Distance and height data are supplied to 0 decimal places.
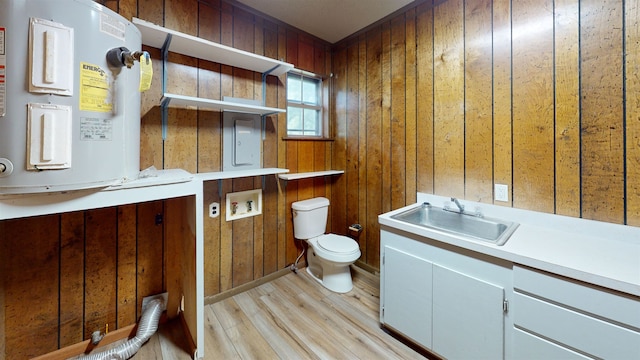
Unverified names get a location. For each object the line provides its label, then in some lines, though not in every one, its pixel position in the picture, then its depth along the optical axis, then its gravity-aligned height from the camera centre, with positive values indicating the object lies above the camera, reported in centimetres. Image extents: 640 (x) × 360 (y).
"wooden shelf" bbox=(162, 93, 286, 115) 155 +54
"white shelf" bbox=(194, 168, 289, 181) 174 +5
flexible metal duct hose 138 -97
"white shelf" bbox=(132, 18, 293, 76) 146 +91
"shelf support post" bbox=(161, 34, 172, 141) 165 +63
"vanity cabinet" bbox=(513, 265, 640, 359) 89 -55
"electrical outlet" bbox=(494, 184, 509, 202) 160 -7
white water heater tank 81 +31
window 247 +79
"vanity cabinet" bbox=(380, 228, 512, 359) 119 -64
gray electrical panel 199 +33
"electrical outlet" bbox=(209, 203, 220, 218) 195 -24
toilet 208 -58
